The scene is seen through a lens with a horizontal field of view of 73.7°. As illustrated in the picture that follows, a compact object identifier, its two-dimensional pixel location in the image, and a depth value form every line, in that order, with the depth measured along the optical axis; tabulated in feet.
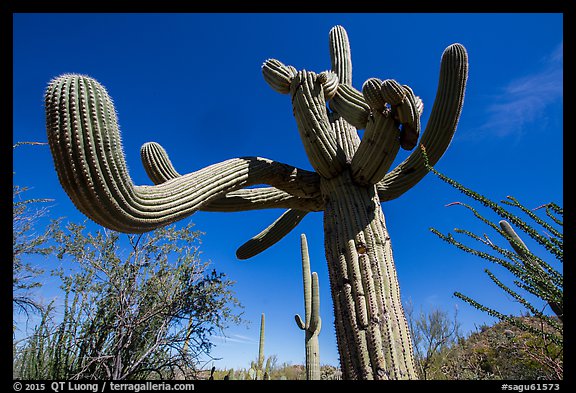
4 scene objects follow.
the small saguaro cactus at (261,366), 31.83
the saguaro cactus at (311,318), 25.57
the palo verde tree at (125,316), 18.56
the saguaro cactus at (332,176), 7.07
